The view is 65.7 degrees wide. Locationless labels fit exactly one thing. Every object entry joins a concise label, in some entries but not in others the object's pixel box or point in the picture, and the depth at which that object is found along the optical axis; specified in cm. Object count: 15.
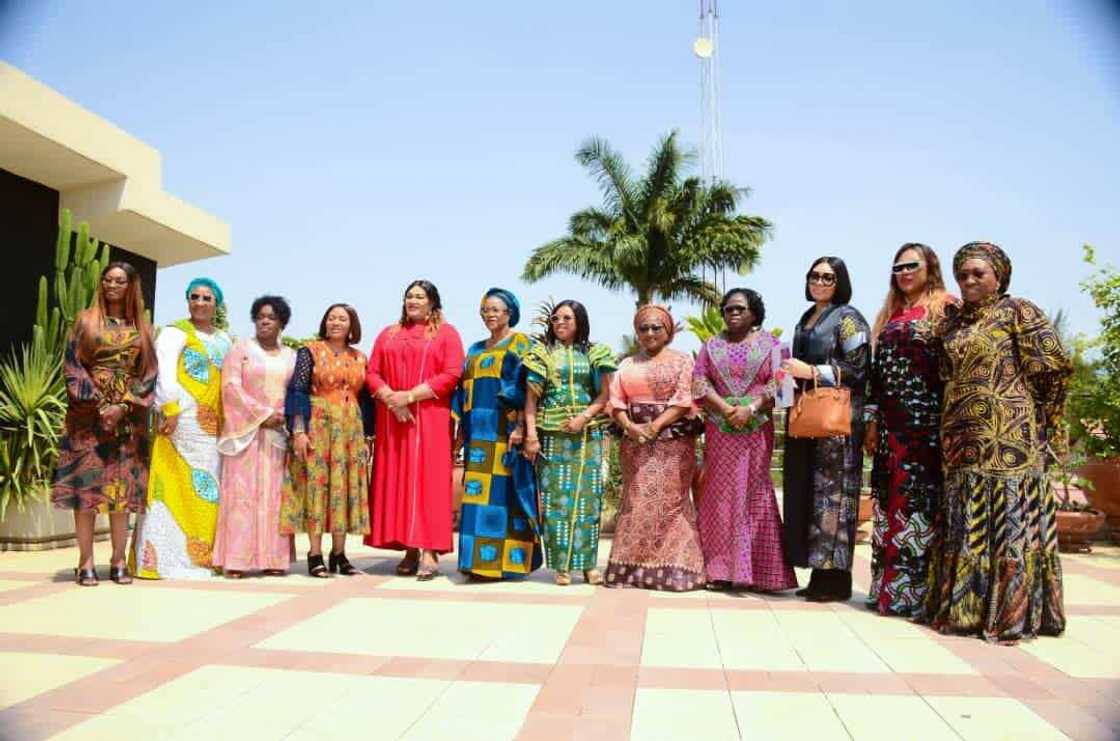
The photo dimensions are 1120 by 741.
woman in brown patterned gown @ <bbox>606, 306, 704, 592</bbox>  522
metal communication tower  2284
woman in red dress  555
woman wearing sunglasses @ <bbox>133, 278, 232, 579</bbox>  546
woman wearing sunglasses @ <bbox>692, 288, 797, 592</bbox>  504
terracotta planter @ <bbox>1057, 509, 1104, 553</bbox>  765
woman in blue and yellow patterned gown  546
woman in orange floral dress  559
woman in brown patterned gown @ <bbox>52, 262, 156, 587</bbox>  514
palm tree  2081
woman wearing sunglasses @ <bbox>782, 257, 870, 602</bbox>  481
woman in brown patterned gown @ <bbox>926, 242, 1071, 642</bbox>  408
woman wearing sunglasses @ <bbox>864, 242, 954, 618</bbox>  449
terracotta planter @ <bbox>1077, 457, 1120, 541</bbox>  847
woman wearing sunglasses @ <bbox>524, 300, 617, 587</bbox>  542
